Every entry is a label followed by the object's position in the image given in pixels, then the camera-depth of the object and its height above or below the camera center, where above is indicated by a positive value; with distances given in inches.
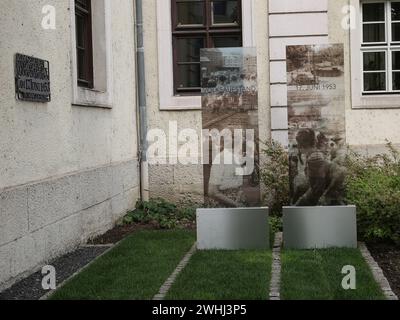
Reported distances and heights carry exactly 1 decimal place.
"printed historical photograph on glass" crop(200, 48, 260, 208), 292.5 +9.2
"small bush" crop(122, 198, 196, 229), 398.7 -48.4
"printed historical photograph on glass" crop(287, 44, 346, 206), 291.9 +10.3
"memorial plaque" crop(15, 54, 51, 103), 261.3 +21.8
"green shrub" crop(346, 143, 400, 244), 301.1 -32.1
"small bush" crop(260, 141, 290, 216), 382.0 -26.9
